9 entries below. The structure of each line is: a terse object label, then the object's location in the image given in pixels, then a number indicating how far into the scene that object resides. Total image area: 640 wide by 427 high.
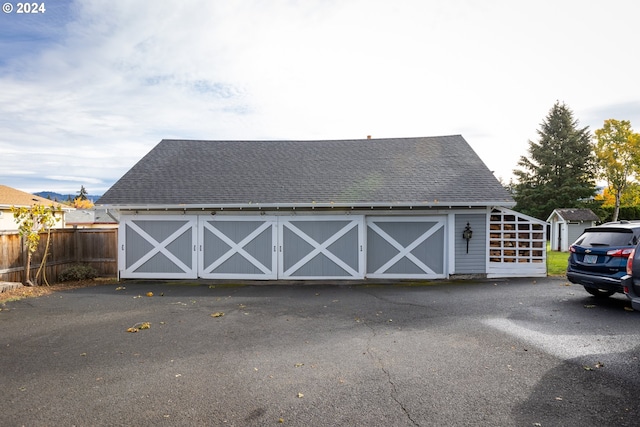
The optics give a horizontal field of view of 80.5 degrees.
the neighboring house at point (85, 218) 32.72
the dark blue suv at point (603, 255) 7.22
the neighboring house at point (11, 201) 19.27
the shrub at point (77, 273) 11.53
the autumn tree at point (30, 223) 10.20
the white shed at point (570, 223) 20.11
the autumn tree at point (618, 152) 25.89
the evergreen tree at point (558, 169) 30.28
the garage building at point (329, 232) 11.48
